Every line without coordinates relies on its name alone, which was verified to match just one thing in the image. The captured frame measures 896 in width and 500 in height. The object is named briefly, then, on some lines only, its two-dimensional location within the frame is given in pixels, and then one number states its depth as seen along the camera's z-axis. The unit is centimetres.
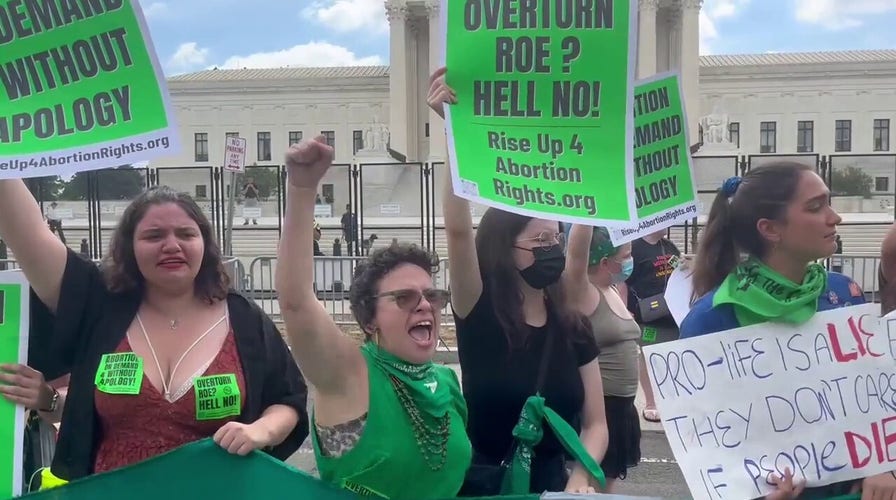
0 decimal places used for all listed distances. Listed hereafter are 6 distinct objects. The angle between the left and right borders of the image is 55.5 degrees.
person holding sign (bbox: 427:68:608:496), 251
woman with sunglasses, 208
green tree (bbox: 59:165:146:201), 1684
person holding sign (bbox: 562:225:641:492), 329
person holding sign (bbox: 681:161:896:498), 222
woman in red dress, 217
